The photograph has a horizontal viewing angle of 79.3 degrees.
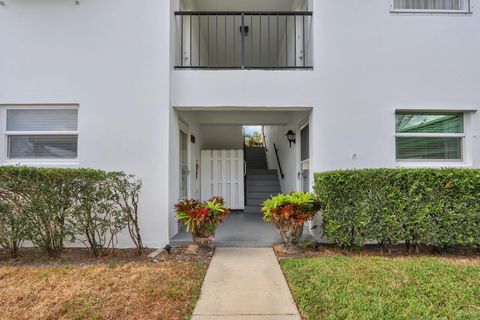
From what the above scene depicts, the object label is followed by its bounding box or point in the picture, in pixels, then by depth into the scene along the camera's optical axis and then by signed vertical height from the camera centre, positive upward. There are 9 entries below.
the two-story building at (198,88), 5.64 +1.59
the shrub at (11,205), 4.70 -0.58
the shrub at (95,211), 4.86 -0.71
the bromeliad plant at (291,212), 4.92 -0.76
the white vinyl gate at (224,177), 9.12 -0.27
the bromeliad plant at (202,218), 4.92 -0.85
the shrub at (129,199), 5.09 -0.54
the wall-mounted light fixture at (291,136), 8.04 +0.91
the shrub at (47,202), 4.71 -0.53
